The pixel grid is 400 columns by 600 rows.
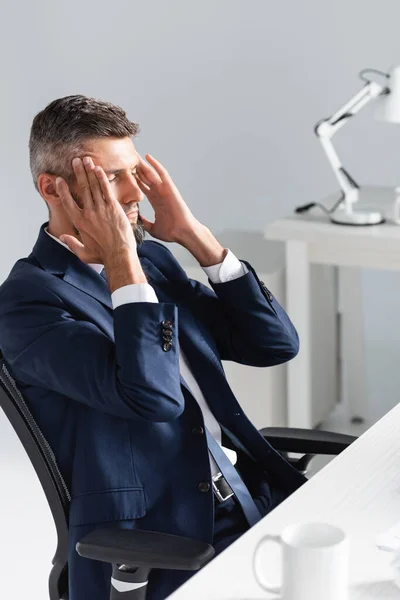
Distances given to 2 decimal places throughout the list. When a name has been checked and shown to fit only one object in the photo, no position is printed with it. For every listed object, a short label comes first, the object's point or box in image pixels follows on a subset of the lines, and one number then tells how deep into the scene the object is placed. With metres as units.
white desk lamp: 4.25
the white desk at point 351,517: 2.20
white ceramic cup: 2.07
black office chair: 2.50
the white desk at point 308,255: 4.28
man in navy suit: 2.71
